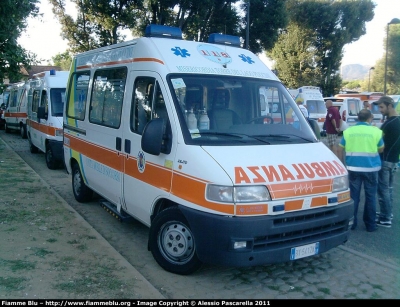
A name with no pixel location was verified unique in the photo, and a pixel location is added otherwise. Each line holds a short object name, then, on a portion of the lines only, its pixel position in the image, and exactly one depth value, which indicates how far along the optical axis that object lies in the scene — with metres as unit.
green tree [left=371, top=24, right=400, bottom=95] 44.50
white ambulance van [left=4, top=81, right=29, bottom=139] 17.66
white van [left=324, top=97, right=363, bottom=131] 22.61
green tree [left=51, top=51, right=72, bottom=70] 31.80
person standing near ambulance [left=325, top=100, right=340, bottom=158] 12.37
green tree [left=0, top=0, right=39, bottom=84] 10.28
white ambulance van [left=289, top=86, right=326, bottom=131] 22.67
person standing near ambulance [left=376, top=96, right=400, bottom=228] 6.77
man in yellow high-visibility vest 6.34
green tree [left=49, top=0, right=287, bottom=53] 21.39
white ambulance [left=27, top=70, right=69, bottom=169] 11.27
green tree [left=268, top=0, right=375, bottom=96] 37.38
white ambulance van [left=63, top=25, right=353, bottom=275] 4.12
